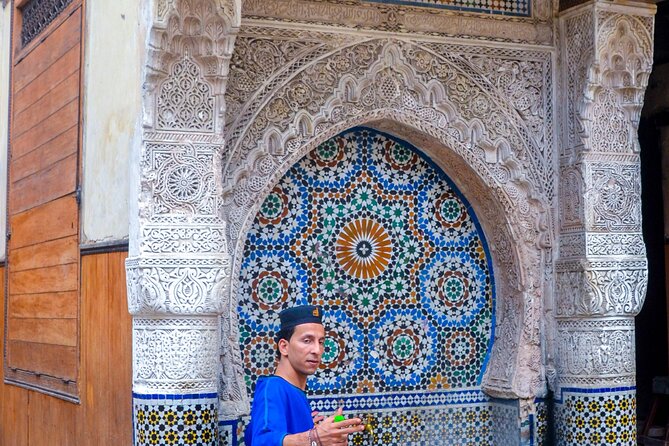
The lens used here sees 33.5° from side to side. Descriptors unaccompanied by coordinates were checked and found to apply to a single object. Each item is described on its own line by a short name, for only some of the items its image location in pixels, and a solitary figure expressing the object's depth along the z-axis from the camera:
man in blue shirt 3.48
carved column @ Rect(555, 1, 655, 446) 4.89
